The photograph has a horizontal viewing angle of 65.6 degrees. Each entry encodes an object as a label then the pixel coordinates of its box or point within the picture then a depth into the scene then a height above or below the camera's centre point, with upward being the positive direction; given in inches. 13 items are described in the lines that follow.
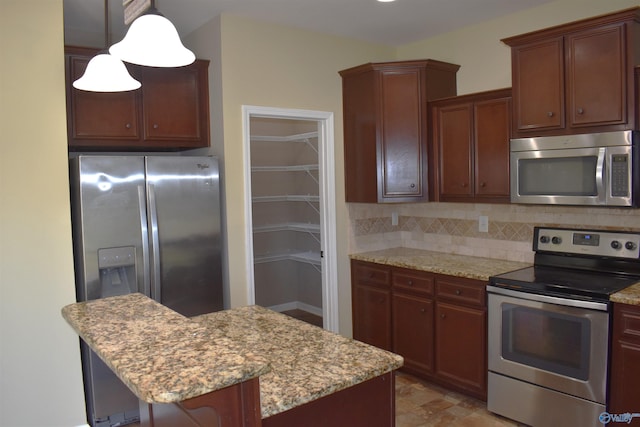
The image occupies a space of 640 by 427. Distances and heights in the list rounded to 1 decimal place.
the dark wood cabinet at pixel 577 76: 104.6 +24.1
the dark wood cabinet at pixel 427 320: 126.8 -37.8
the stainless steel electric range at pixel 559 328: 101.7 -31.7
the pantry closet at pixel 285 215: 211.5 -11.0
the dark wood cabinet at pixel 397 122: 147.3 +19.8
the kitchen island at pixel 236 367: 42.6 -20.5
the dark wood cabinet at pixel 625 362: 95.4 -35.3
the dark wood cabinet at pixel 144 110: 124.0 +22.4
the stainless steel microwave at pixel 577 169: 105.2 +3.1
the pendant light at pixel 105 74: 79.9 +19.5
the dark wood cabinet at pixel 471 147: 131.6 +10.7
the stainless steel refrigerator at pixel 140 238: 116.8 -10.9
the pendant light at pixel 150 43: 62.9 +19.2
